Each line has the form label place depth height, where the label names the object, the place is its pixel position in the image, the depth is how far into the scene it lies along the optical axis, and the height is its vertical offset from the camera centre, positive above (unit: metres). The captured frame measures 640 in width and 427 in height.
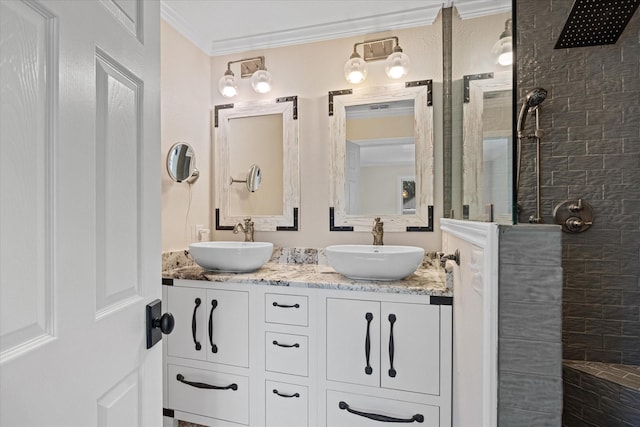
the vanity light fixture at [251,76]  2.26 +0.91
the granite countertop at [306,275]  1.54 -0.35
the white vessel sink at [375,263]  1.55 -0.26
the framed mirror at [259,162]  2.27 +0.34
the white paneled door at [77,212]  0.45 -0.01
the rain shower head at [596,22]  1.46 +0.87
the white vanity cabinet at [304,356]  1.50 -0.72
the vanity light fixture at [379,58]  2.01 +0.92
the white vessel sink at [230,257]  1.76 -0.26
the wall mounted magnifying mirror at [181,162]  2.04 +0.29
